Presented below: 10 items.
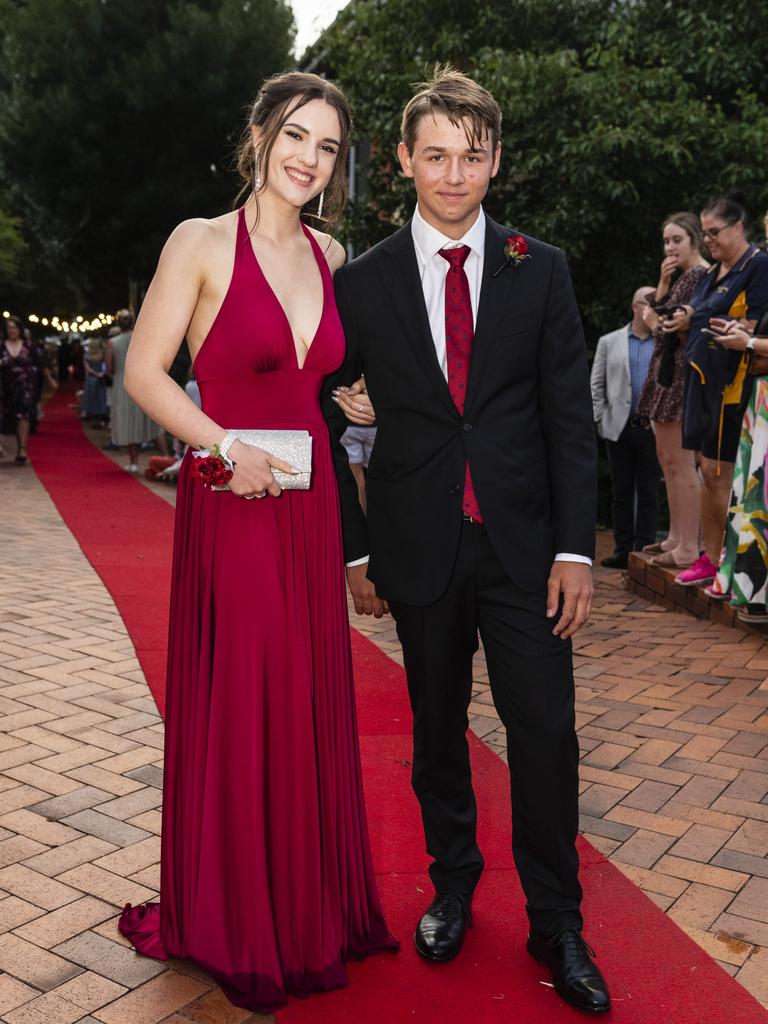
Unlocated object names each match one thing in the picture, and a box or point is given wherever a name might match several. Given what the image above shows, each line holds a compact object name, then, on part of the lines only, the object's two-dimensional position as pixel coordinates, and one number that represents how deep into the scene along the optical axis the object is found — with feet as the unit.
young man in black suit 9.10
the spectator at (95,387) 71.05
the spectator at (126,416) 49.21
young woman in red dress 8.90
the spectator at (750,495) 18.89
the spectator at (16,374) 48.47
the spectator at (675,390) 23.35
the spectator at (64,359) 149.89
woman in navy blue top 19.93
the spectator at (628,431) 27.53
